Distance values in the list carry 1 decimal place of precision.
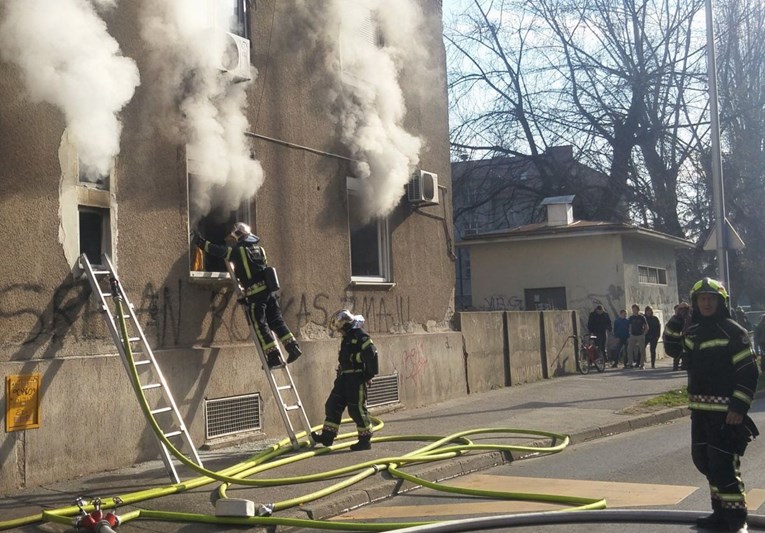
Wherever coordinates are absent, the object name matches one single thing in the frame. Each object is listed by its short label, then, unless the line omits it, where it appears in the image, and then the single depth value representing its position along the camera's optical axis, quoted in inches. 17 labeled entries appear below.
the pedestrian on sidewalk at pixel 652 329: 819.4
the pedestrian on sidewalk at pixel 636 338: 795.4
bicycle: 765.9
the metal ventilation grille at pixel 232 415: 383.9
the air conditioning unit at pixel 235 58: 387.9
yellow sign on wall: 299.1
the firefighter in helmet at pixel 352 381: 365.7
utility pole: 628.1
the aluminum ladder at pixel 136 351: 306.1
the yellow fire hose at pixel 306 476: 247.3
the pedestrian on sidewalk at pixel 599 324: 799.7
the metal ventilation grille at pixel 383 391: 482.9
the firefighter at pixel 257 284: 367.2
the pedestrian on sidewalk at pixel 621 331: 813.9
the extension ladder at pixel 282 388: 361.7
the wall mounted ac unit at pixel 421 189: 523.5
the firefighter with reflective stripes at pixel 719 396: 222.5
